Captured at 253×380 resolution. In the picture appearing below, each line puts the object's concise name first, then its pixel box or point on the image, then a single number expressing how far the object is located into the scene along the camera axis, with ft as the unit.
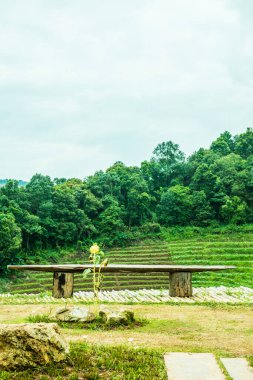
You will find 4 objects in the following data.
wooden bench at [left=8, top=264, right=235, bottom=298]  24.66
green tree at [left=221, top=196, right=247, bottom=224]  138.41
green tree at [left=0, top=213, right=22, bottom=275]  94.07
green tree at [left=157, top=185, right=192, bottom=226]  146.30
